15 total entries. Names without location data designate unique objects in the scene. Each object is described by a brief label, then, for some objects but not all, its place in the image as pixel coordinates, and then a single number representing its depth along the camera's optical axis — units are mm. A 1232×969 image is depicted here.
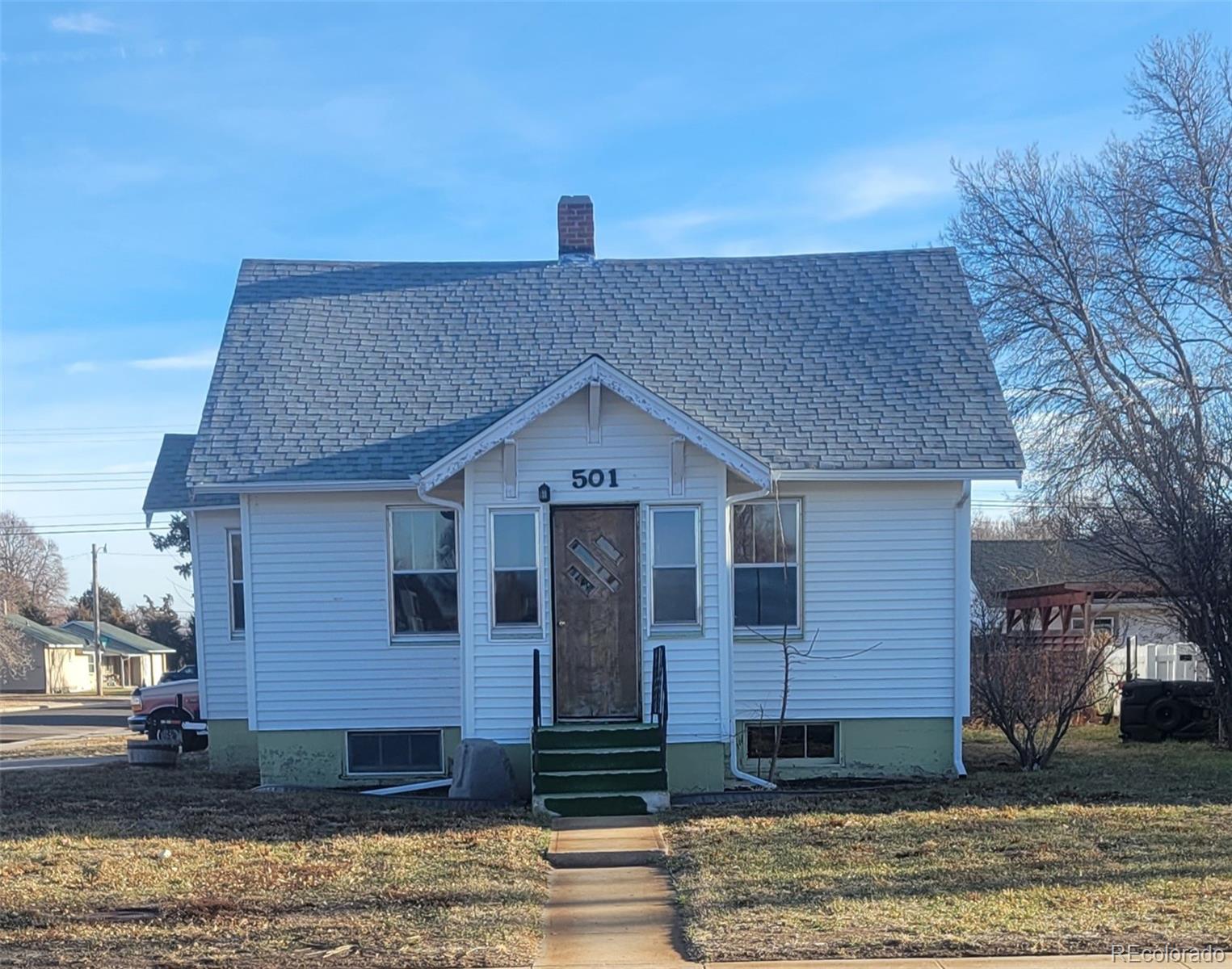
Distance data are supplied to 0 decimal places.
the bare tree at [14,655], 53031
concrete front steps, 11609
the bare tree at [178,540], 44562
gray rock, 12328
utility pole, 59250
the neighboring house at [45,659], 62256
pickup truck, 20484
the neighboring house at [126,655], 70750
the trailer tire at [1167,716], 17312
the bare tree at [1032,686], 14141
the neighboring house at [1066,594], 20828
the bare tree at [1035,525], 29355
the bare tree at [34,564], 82500
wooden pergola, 23062
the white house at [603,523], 12820
